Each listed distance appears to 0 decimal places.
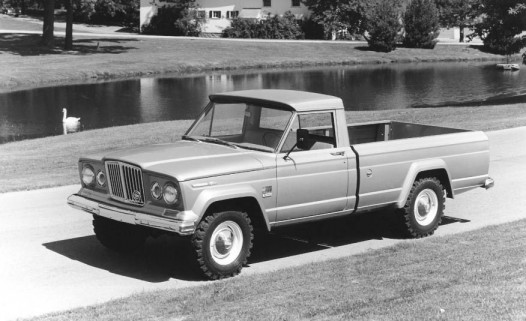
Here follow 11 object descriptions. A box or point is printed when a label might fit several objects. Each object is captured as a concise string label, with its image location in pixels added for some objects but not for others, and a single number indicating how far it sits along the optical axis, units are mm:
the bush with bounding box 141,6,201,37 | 77625
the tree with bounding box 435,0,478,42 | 85562
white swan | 26688
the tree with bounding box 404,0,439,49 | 79688
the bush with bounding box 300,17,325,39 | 82062
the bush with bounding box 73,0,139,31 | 82375
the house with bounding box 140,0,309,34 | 79562
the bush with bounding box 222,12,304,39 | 79438
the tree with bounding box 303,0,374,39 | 80125
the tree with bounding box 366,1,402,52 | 76188
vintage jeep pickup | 8031
